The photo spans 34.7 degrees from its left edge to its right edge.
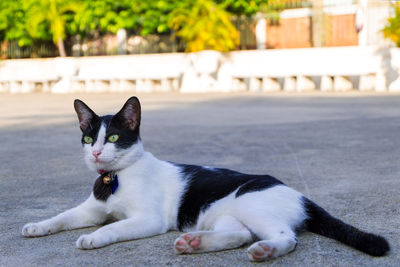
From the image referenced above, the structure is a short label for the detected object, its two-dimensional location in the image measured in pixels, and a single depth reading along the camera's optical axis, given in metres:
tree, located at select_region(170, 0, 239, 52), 18.89
